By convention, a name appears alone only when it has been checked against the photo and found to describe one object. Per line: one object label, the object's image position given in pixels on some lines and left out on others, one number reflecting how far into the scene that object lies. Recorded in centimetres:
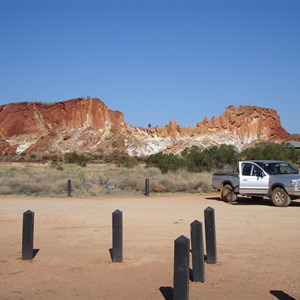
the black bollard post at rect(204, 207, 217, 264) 668
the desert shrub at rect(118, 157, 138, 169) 4158
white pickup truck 1391
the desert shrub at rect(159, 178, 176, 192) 2119
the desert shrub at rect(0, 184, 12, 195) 2016
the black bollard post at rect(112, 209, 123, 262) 678
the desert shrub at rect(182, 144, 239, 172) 3091
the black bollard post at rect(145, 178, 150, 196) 1910
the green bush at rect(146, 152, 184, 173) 3096
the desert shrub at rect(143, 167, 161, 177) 2737
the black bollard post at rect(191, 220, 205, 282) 577
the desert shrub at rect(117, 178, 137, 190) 2208
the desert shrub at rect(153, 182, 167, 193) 2091
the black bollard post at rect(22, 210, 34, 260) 700
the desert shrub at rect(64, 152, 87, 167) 5504
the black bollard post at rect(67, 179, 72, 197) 1885
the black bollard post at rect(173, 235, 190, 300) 469
